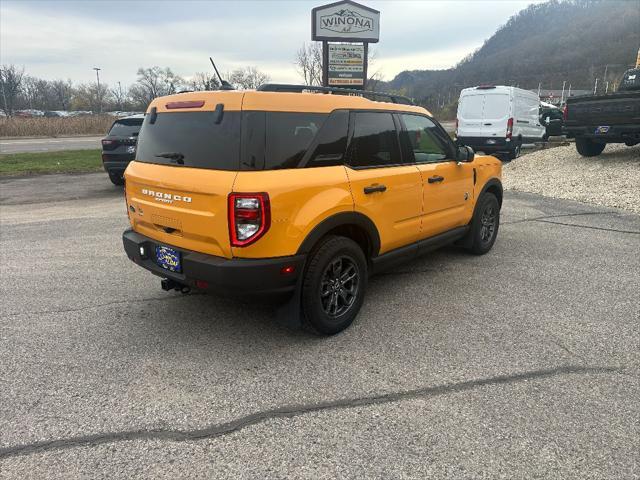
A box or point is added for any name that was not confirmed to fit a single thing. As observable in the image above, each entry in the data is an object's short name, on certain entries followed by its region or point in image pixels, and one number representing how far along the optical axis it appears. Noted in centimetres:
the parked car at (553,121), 1808
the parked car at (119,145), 1002
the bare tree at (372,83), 3090
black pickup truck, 984
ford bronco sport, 308
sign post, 1491
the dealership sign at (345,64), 1555
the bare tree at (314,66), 2856
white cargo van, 1419
